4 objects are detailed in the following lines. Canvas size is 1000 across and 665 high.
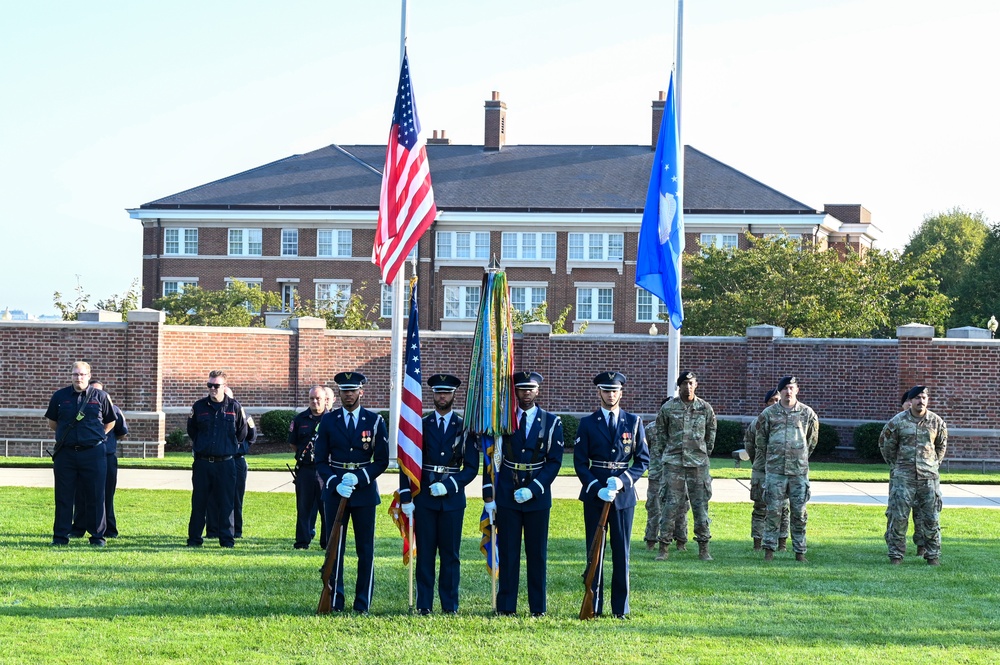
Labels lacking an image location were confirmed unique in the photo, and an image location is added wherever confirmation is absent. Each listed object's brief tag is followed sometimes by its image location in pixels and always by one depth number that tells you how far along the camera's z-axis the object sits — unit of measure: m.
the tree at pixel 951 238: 73.56
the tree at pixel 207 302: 46.34
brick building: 54.50
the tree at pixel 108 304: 42.69
